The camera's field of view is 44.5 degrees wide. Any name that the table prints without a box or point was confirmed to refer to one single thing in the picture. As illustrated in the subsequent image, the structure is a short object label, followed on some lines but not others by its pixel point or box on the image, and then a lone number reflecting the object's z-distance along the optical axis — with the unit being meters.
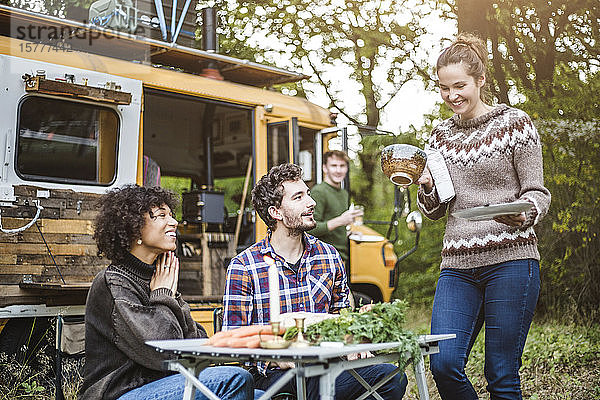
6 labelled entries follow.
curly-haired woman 2.75
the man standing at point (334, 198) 6.54
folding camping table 2.02
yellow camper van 4.82
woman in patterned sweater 2.81
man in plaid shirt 3.03
